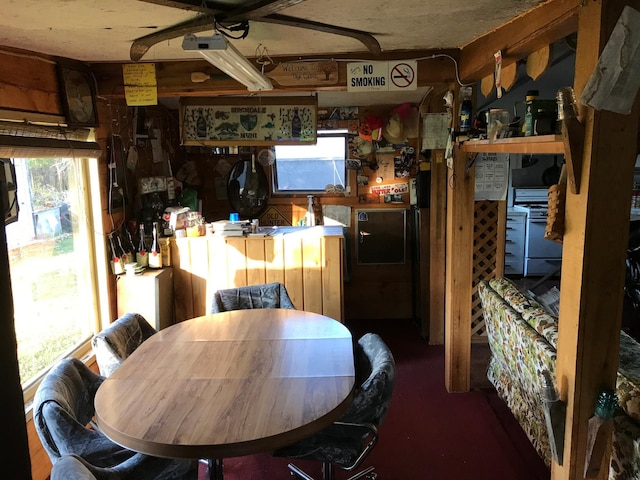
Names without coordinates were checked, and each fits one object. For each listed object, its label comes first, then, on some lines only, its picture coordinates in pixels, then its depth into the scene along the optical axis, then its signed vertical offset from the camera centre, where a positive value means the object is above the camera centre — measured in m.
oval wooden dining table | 1.71 -0.86
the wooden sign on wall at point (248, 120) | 3.82 +0.40
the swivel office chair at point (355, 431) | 2.11 -1.10
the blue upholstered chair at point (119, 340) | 2.46 -0.86
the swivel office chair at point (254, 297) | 3.32 -0.82
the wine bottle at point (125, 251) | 3.58 -0.55
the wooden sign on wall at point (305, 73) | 3.12 +0.62
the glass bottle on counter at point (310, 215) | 5.00 -0.42
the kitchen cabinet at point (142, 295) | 3.57 -0.85
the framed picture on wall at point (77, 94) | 3.01 +0.50
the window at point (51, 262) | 2.72 -0.52
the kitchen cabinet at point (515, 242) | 6.61 -0.94
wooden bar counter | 3.87 -0.71
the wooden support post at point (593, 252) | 1.58 -0.27
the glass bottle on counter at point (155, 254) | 3.78 -0.59
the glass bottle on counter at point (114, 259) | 3.51 -0.58
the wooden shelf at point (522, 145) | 1.83 +0.11
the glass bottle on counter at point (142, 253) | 3.73 -0.58
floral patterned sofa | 1.79 -0.89
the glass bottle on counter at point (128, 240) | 3.70 -0.48
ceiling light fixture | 1.82 +0.47
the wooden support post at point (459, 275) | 3.36 -0.71
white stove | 6.53 -1.00
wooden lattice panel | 4.05 -0.58
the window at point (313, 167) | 5.00 +0.06
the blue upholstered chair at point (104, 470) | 1.50 -1.02
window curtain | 2.33 +0.18
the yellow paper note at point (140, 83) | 3.24 +0.59
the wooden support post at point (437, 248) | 4.33 -0.67
